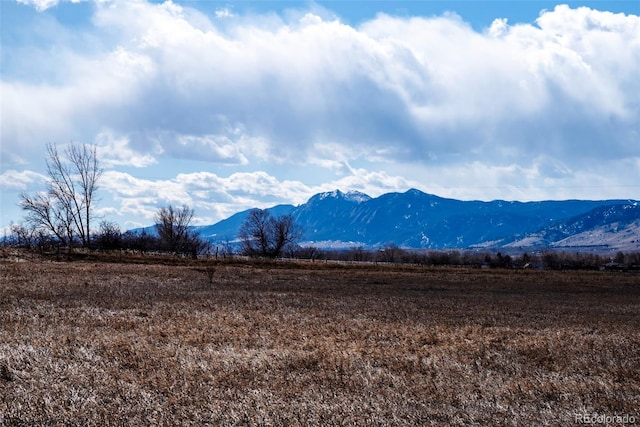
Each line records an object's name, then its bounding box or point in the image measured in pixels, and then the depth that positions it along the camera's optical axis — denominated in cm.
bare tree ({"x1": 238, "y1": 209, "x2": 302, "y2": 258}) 11831
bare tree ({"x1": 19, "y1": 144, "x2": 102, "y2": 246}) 8481
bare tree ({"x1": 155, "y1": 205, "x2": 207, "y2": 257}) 11350
